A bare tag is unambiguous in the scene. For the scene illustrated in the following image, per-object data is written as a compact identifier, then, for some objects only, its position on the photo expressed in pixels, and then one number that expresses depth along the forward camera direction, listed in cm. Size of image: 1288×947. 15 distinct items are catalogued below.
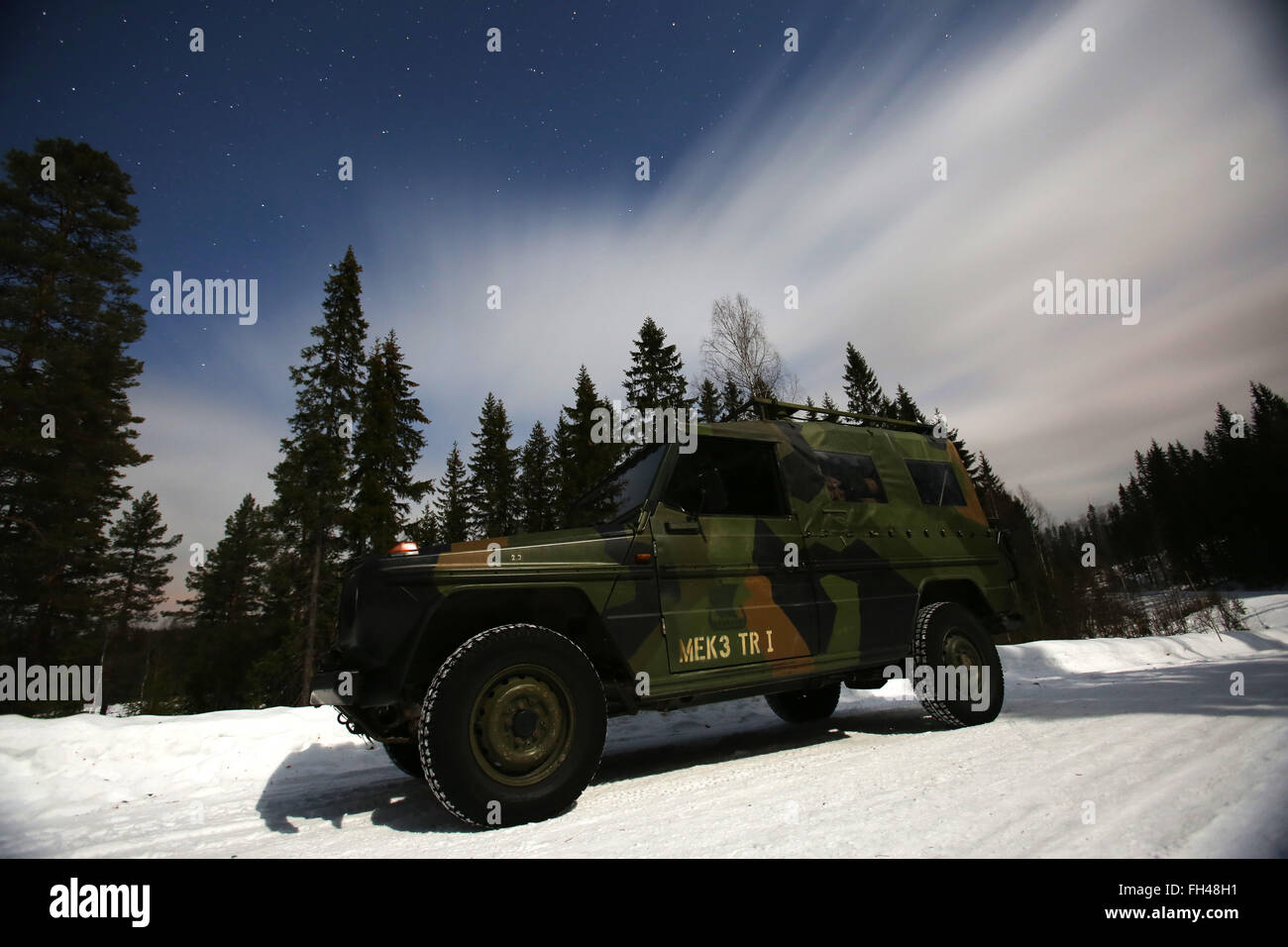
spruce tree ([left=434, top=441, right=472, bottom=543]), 3105
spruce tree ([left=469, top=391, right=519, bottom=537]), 2942
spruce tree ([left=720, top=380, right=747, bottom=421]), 2091
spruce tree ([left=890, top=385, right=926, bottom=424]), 4206
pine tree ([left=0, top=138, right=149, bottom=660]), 1435
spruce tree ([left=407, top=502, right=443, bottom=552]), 2197
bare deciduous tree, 2094
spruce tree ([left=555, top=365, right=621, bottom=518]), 2443
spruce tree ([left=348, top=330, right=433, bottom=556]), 1942
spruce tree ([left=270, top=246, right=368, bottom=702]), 1866
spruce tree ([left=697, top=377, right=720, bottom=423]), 2678
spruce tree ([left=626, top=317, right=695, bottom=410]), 2666
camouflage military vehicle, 298
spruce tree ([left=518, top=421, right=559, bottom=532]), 2878
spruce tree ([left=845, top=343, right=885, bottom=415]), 3831
